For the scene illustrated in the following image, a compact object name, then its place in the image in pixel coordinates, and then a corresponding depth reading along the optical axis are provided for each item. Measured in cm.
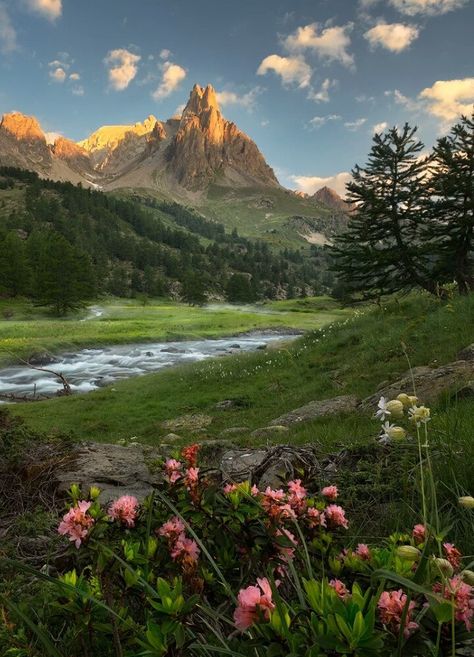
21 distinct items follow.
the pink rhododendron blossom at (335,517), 217
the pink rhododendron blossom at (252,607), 124
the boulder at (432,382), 788
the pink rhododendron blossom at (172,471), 239
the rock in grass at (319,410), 1082
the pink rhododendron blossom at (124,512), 206
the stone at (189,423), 1461
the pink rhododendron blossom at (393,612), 127
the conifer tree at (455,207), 2280
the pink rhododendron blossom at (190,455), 272
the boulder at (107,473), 512
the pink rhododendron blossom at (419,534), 173
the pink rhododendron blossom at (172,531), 198
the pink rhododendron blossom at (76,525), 182
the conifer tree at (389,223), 2530
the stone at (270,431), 1009
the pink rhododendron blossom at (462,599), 128
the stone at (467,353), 1055
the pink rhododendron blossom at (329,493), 241
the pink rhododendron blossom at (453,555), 162
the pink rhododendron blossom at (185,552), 190
